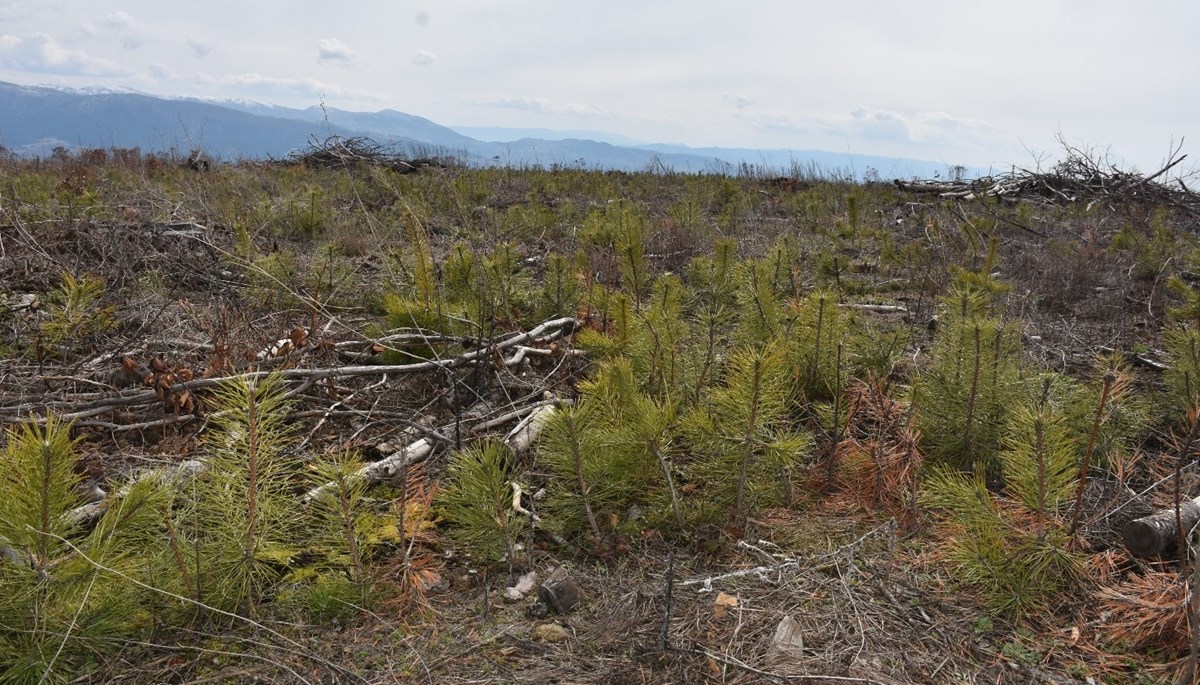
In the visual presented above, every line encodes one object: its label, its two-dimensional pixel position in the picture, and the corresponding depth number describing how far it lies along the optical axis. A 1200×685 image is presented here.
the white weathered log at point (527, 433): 2.59
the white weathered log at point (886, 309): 4.60
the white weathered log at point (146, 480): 1.50
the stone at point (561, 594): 1.78
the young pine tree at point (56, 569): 1.27
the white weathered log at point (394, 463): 2.34
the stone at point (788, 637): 1.56
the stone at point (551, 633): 1.67
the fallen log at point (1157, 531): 1.79
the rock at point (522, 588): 1.87
